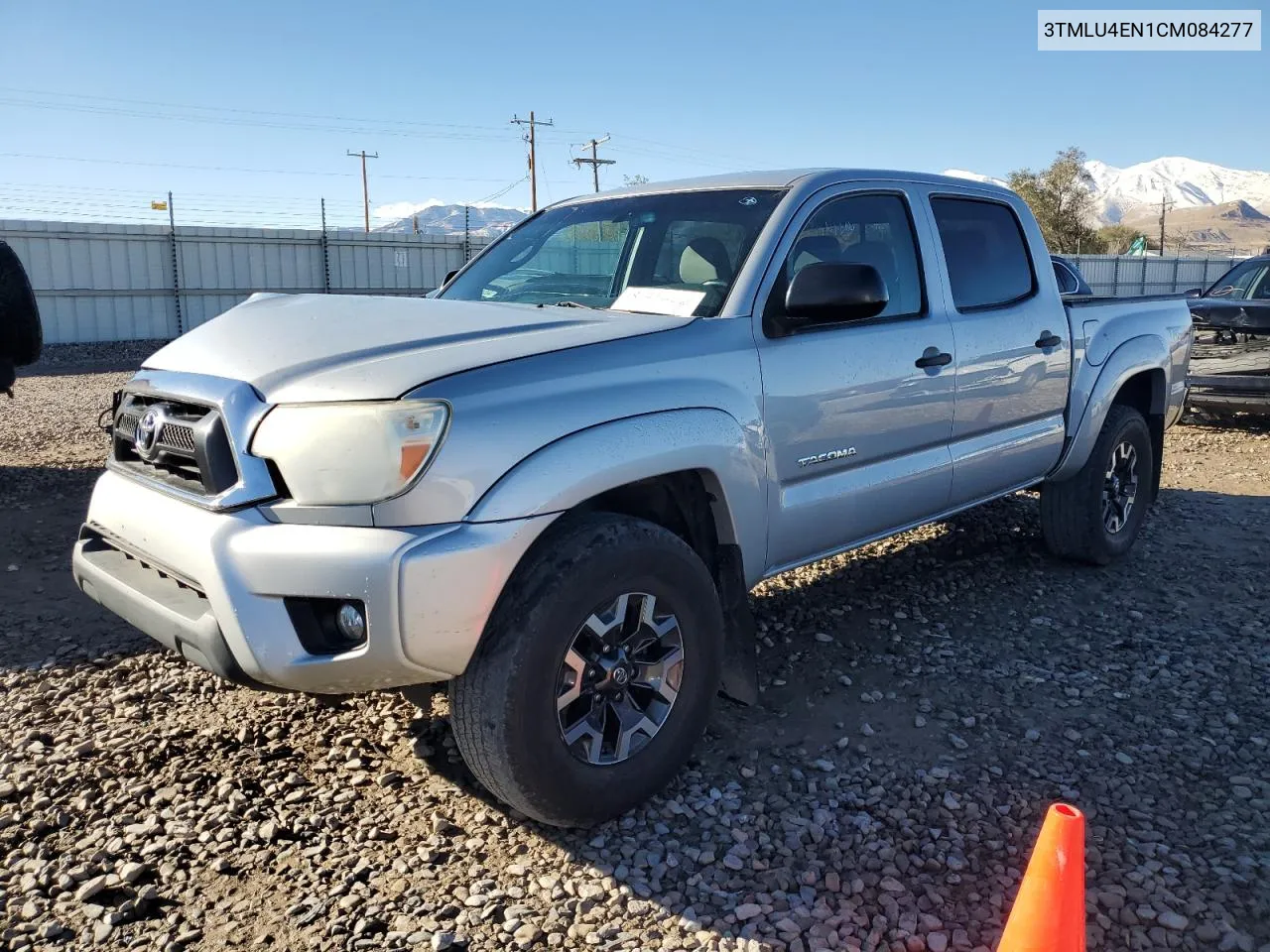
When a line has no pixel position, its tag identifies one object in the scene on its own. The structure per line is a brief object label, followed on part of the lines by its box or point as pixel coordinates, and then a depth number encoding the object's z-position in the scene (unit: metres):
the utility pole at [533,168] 48.54
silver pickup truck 2.50
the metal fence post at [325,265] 22.95
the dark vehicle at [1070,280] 6.51
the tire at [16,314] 6.56
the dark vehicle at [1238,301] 9.52
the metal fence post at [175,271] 20.66
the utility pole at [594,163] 50.72
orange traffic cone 2.02
